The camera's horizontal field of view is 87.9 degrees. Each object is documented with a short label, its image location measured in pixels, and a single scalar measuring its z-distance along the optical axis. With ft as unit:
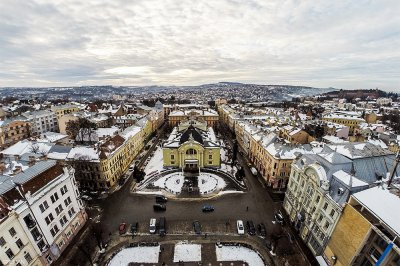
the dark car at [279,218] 158.31
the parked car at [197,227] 147.14
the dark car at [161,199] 181.47
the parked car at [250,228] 146.82
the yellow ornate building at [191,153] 233.55
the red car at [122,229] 147.64
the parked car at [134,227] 148.17
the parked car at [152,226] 147.74
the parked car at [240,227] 146.41
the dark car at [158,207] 171.12
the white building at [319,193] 116.24
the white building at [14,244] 97.81
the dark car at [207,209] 169.86
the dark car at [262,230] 146.51
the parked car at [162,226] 145.79
